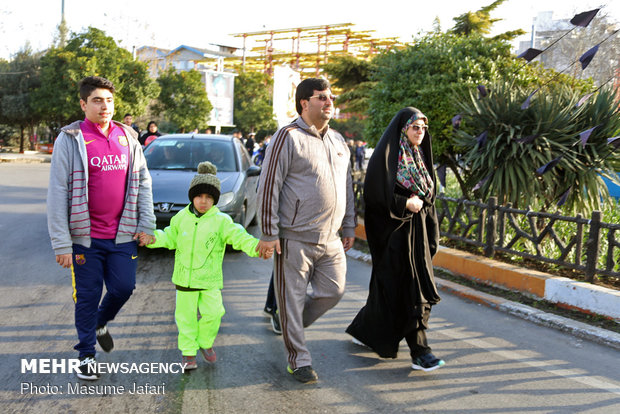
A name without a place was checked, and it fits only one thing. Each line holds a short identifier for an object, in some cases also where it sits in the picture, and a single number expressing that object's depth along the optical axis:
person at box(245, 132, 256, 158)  22.92
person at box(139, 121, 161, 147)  12.29
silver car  7.82
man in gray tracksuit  3.98
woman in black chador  4.36
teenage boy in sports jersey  3.77
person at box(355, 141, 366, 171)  31.23
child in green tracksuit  4.09
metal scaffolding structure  65.88
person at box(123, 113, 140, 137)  11.94
